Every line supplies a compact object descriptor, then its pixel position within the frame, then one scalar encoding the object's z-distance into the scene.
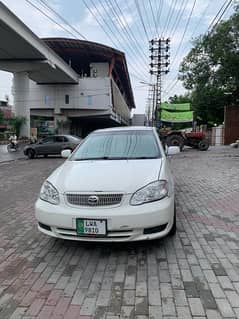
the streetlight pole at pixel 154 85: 42.32
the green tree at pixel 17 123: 30.33
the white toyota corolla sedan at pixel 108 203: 3.30
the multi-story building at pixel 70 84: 30.90
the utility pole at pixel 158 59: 40.28
